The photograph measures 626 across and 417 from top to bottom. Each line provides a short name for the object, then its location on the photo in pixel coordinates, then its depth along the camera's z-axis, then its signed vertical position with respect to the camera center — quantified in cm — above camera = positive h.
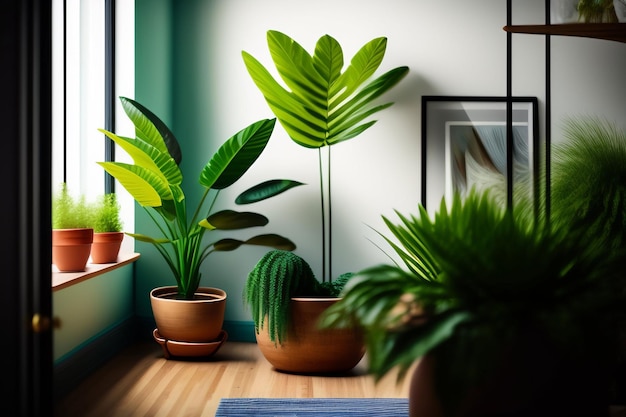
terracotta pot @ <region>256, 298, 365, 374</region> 275 -61
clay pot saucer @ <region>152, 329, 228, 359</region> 296 -67
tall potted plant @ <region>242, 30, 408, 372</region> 306 +59
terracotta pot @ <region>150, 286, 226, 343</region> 291 -53
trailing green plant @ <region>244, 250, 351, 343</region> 273 -37
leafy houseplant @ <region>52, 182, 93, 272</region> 247 -11
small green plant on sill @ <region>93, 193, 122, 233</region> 279 -4
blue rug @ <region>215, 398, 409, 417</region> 223 -74
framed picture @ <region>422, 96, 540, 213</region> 342 +36
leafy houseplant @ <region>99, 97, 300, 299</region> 283 +12
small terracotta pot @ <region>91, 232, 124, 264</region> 277 -18
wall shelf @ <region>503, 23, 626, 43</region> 176 +51
